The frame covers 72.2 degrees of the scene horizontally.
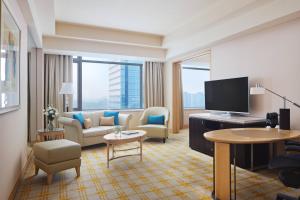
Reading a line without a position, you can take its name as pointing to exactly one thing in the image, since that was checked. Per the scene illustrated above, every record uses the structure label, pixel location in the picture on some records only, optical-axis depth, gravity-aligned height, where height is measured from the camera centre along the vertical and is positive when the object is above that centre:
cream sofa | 4.38 -0.69
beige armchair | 5.11 -0.70
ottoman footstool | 2.75 -0.77
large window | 6.21 +0.54
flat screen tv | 3.64 +0.11
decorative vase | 4.09 -0.53
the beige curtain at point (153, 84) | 6.89 +0.55
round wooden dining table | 2.20 -0.59
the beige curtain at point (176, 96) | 6.57 +0.14
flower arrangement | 4.07 -0.28
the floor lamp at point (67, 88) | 4.95 +0.30
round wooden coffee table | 3.48 -0.65
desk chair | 1.79 -0.62
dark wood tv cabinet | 3.27 -0.74
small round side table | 3.91 -0.64
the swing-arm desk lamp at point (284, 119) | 2.80 -0.25
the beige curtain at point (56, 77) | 5.58 +0.66
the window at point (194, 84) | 8.07 +0.65
